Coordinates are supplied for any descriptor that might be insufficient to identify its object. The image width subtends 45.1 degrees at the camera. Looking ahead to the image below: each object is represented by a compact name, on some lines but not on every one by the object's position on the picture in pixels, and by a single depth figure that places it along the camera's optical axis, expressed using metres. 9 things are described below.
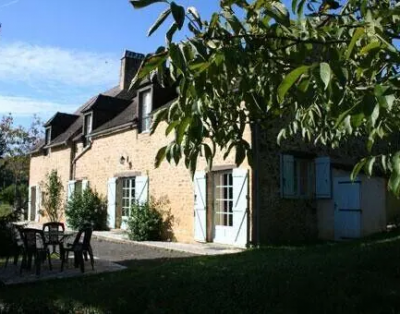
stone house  12.20
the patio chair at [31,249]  8.50
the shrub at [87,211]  17.62
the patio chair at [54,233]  9.40
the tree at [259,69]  1.80
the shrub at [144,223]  14.11
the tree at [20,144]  33.00
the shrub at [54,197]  21.75
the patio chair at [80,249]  8.84
